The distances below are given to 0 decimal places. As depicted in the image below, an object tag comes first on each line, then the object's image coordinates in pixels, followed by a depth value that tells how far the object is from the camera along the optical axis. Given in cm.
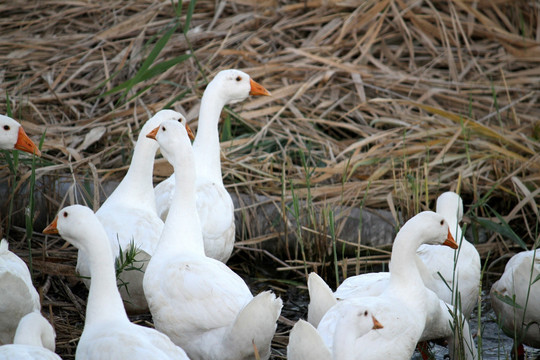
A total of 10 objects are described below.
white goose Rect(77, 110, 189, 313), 873
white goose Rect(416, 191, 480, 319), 908
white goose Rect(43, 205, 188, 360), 626
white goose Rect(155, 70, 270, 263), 970
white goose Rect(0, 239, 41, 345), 712
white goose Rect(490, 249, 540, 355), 832
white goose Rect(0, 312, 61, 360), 582
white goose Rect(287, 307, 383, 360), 646
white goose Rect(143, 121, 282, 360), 695
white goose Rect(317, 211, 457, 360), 733
